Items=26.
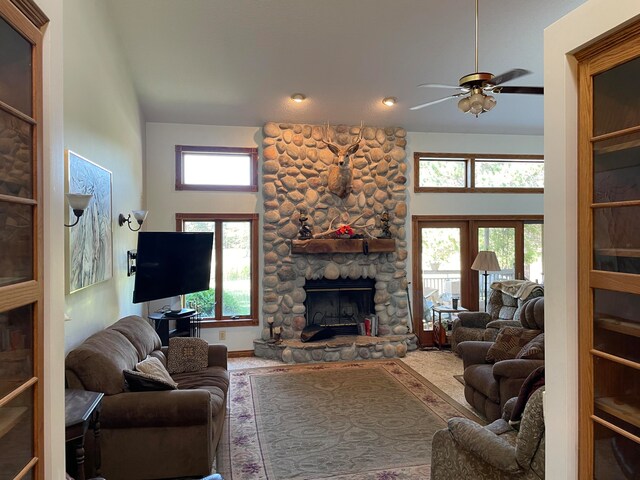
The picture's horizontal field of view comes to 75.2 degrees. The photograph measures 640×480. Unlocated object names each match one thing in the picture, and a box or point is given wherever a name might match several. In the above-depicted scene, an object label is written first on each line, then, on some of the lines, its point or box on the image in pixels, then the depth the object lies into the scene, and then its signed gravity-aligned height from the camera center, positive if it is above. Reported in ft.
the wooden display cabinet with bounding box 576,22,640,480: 4.33 -0.18
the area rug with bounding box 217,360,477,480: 9.76 -5.26
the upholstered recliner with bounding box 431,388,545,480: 6.11 -3.45
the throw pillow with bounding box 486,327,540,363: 12.23 -3.03
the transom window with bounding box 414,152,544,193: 21.20 +3.57
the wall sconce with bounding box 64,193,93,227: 8.55 +0.89
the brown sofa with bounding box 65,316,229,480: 8.42 -3.70
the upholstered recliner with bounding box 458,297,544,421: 10.87 -3.77
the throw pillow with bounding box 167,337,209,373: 12.31 -3.34
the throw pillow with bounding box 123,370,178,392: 8.76 -2.94
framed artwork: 9.31 +0.36
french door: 20.93 -0.79
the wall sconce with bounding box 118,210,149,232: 13.83 +0.91
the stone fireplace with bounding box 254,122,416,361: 19.33 +1.02
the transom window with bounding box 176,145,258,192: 19.22 +3.55
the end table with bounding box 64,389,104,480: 6.33 -2.76
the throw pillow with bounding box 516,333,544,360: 11.09 -2.95
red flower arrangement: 19.20 +0.53
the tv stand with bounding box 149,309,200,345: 15.79 -3.34
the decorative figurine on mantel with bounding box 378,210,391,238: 19.93 +0.82
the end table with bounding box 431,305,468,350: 19.75 -3.85
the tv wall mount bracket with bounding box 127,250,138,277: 15.14 -0.66
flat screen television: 13.32 -0.70
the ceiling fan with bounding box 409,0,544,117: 9.15 +3.51
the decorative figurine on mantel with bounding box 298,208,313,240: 19.06 +0.56
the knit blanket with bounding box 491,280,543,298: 16.08 -1.89
